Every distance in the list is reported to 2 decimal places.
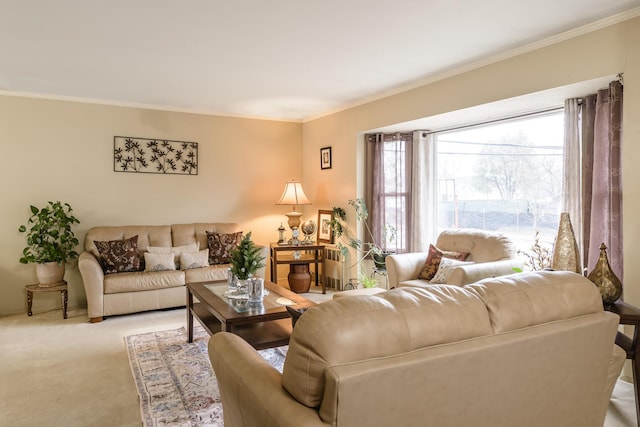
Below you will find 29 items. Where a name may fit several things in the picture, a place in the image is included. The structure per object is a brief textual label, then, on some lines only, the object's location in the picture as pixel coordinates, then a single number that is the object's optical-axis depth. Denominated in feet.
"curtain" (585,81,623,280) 9.95
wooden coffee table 9.05
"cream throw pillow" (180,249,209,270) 16.08
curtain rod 12.59
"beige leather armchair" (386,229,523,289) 11.12
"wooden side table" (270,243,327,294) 18.42
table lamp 19.35
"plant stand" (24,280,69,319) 14.60
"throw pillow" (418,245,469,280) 13.03
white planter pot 14.84
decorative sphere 19.86
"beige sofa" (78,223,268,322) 14.17
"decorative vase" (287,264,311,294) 18.44
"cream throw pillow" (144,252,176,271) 15.56
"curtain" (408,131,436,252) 16.55
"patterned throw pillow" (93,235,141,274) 15.14
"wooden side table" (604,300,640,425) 7.30
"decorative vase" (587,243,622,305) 7.85
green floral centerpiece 10.73
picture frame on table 19.18
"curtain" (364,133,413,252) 17.07
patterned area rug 7.95
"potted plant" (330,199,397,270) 17.35
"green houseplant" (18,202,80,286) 14.84
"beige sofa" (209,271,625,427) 3.67
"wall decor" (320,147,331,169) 19.44
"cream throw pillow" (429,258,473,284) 12.26
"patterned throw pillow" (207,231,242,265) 17.26
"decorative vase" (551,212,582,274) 8.98
